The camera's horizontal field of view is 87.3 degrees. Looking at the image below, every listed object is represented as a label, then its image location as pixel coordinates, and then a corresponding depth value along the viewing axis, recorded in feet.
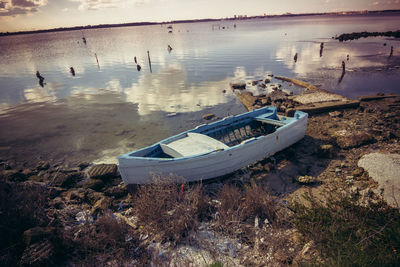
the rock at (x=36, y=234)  13.93
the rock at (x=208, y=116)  45.76
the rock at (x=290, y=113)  40.42
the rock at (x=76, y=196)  24.34
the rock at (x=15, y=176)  28.16
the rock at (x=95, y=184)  26.63
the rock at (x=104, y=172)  28.25
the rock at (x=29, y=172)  30.63
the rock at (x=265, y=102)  50.51
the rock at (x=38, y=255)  12.89
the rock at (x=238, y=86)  64.42
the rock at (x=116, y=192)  25.08
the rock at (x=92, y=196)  24.18
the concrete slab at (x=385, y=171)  19.30
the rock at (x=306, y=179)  24.00
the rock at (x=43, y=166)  32.35
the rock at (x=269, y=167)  27.37
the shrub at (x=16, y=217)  13.73
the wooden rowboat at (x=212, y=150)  22.26
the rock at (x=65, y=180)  27.61
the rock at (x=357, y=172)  24.16
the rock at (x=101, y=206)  21.40
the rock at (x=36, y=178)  28.70
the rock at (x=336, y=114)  41.66
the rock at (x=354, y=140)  30.42
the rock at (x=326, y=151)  28.55
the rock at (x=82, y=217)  19.28
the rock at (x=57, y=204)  22.35
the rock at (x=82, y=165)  31.86
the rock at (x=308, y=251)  13.31
